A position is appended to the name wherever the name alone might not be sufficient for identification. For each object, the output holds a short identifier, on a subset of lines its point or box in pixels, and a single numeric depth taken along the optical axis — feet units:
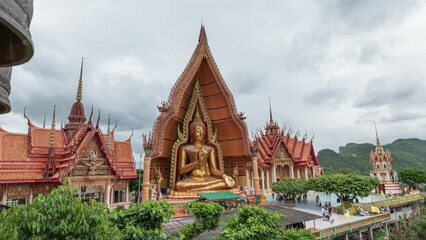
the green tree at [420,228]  54.95
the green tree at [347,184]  65.26
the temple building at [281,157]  99.40
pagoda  128.77
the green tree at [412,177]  136.36
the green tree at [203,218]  23.48
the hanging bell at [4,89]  6.45
